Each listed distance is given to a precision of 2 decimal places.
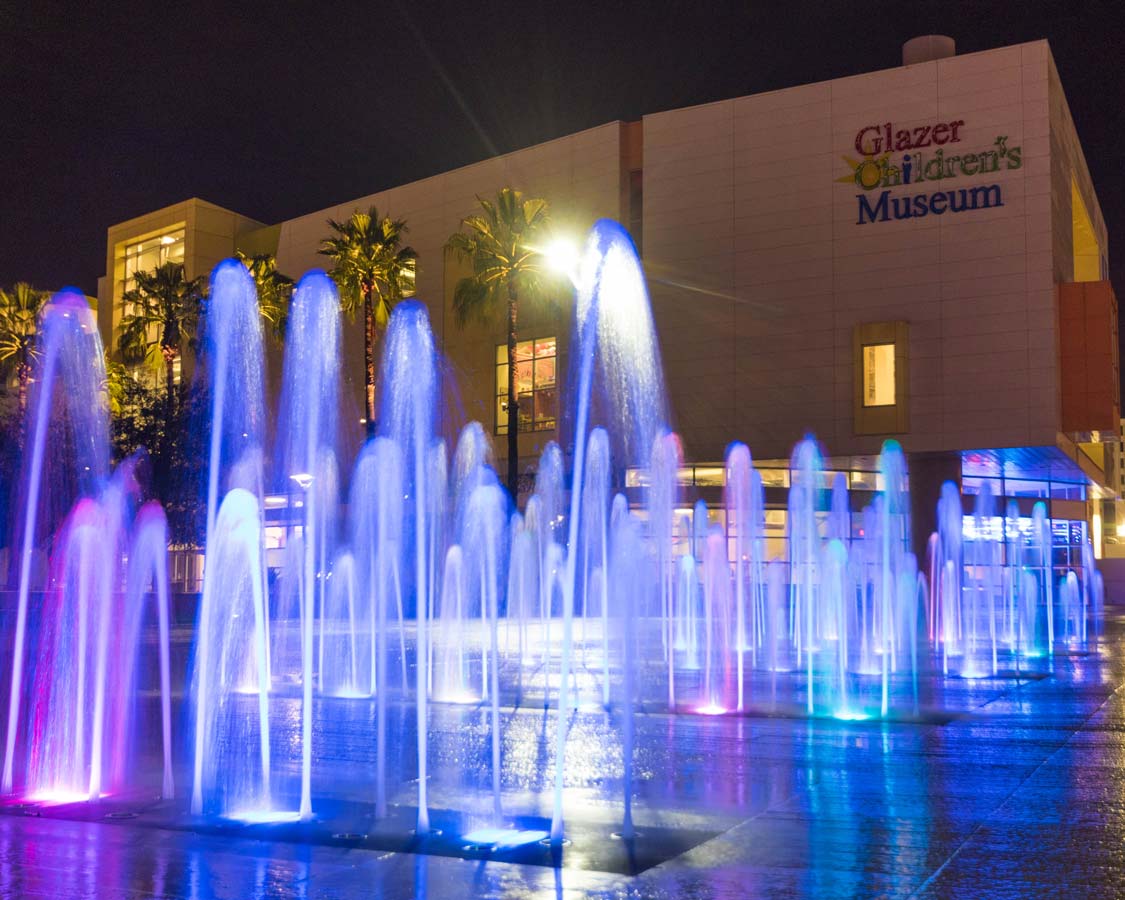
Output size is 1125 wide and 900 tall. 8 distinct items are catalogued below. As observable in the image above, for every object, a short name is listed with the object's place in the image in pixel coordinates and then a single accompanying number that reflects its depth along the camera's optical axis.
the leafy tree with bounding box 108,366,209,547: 36.91
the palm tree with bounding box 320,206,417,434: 42.50
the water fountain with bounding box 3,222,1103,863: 8.66
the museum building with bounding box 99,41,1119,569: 40.28
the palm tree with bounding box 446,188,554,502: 40.69
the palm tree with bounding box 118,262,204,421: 42.94
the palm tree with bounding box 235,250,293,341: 45.31
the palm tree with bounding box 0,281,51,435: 44.62
